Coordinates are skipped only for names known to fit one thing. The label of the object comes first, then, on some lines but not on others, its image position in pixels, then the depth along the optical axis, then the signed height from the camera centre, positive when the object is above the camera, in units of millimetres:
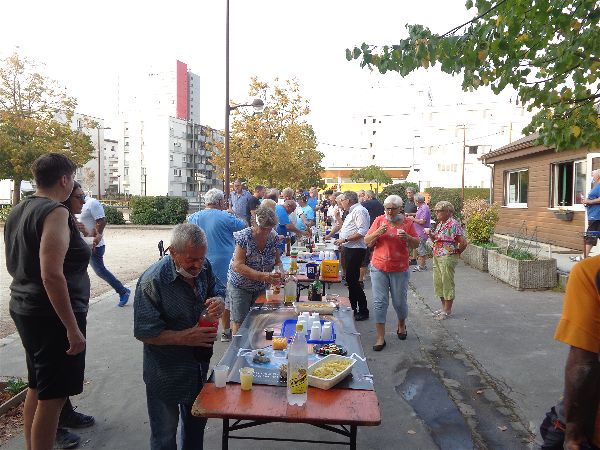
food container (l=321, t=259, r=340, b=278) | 6379 -880
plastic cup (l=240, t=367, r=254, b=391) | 2830 -1040
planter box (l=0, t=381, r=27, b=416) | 4242 -1804
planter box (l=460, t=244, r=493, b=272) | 12242 -1396
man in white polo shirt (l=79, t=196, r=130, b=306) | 7504 -461
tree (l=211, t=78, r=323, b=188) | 26906 +3360
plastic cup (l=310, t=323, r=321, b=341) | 3697 -995
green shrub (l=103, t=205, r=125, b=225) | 26172 -1012
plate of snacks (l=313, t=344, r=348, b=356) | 3387 -1035
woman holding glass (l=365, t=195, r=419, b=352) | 6266 -682
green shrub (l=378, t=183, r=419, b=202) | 30720 +747
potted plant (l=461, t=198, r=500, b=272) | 12609 -706
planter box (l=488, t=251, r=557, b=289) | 9797 -1395
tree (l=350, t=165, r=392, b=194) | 70294 +3876
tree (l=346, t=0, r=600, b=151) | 5078 +1635
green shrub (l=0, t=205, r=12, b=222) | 27722 -878
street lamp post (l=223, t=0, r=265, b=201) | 15866 +3138
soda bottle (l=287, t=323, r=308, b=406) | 2711 -974
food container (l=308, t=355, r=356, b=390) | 2863 -1045
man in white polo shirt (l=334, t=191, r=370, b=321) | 7645 -783
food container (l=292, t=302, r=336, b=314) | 4488 -986
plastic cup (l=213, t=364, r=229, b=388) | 2877 -1037
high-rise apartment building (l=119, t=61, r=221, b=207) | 90875 +8469
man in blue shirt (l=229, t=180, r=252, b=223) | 12555 -57
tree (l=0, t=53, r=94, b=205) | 28609 +4387
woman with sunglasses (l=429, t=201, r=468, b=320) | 7617 -666
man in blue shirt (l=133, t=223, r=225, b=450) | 2736 -727
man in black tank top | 2918 -608
